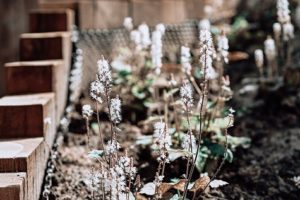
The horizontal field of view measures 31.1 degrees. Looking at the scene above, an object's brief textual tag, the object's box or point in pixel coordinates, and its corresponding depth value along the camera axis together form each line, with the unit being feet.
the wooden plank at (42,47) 10.46
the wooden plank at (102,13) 12.35
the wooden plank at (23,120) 7.70
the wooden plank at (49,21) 11.49
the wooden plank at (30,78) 9.24
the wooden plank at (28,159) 6.40
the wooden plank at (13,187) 5.85
